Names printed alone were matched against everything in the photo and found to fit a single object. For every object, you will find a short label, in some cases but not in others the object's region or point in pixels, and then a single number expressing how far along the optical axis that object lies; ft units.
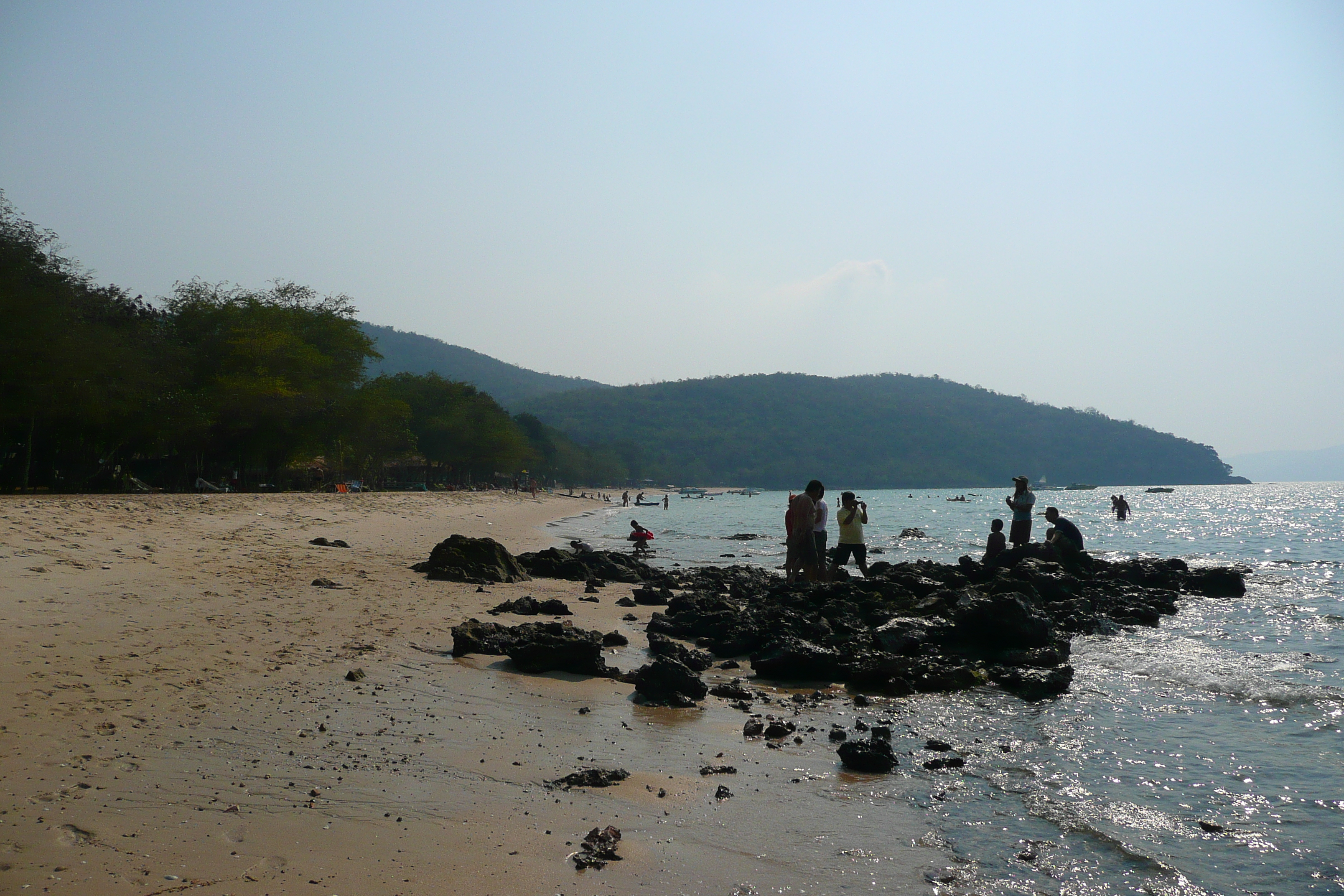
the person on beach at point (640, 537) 79.97
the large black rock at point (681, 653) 30.36
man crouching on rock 59.52
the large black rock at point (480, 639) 29.50
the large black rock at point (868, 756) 19.85
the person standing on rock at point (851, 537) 51.80
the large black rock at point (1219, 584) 58.18
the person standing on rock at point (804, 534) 45.80
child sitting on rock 56.03
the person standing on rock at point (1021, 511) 52.01
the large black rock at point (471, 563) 50.08
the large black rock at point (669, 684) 25.26
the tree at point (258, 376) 126.41
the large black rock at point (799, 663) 30.19
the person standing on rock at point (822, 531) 47.92
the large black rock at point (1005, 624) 34.55
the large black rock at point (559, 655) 27.99
